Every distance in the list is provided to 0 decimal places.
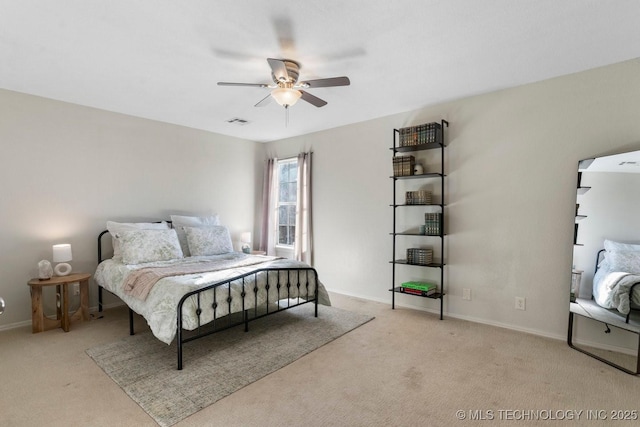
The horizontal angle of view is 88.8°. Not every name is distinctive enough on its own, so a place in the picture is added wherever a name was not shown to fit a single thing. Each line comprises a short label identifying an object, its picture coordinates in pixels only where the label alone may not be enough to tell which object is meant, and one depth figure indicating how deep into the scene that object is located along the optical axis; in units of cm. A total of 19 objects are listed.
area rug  213
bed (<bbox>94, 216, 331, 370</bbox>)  259
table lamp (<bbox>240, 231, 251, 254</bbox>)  505
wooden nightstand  323
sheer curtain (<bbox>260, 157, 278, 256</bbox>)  567
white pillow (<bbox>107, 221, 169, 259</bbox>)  382
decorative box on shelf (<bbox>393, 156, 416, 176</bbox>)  388
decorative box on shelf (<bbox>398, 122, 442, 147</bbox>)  365
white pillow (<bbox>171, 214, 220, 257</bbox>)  446
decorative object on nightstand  334
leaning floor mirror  254
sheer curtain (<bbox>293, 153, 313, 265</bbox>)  511
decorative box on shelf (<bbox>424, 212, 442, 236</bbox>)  367
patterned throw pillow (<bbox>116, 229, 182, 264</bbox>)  358
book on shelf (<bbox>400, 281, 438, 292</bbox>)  368
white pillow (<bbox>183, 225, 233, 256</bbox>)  422
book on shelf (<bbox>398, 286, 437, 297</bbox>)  365
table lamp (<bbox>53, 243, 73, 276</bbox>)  343
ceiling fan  251
